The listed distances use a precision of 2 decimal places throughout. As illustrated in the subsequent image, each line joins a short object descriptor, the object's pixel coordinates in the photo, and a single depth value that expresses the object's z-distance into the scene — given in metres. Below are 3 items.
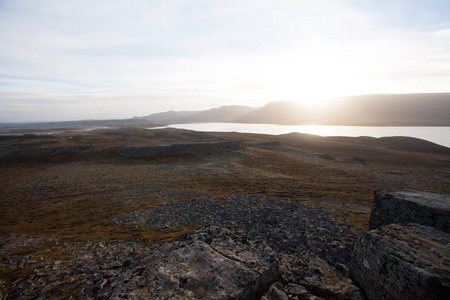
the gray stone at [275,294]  5.43
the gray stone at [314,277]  6.09
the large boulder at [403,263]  4.59
